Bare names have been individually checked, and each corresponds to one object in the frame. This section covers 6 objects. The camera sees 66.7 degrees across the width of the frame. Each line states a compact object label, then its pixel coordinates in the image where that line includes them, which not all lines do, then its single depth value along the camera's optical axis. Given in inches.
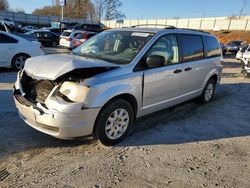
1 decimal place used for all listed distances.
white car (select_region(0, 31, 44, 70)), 260.2
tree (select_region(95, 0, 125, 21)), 1636.8
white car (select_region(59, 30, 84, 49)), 530.1
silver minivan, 99.7
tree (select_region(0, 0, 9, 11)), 2230.5
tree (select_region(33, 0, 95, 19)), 1868.8
